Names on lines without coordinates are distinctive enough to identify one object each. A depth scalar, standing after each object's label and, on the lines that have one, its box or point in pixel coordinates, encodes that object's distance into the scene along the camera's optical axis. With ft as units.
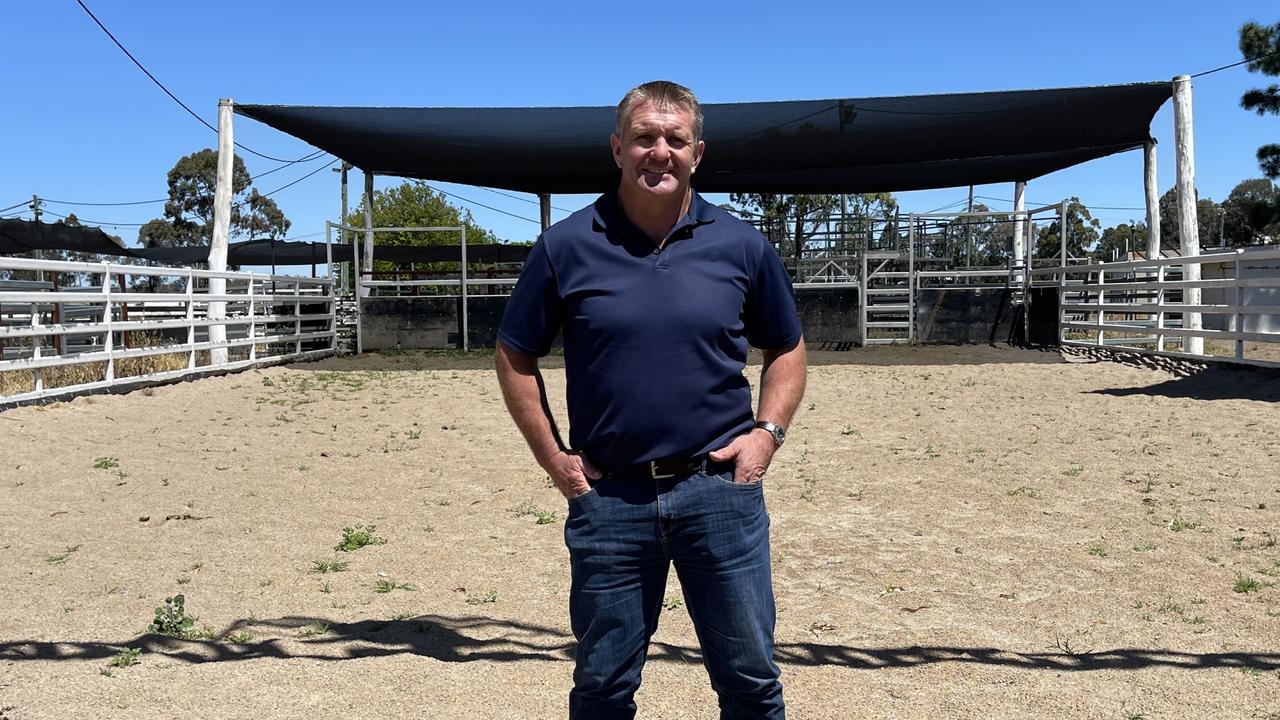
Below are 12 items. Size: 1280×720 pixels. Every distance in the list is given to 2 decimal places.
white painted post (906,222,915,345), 57.62
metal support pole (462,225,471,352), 59.56
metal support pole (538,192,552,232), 71.05
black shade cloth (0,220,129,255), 49.70
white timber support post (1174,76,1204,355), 49.49
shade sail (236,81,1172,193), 50.93
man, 7.20
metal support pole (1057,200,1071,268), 54.39
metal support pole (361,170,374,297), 63.21
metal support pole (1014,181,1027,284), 65.85
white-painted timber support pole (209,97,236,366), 52.01
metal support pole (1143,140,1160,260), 54.29
